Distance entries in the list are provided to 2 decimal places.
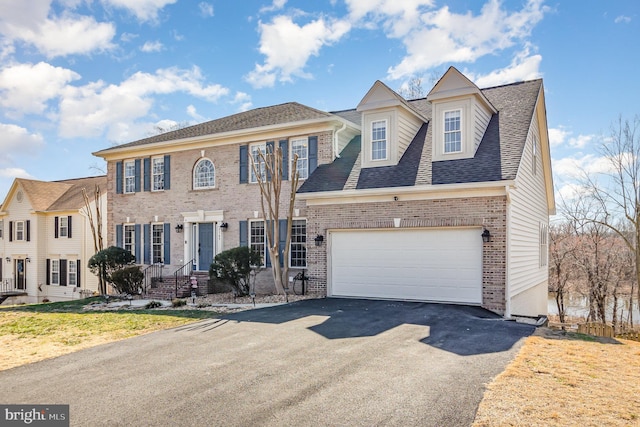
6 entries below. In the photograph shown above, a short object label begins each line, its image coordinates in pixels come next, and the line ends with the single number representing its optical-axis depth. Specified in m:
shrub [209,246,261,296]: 15.02
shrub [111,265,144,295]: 17.66
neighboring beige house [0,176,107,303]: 26.92
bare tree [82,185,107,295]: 19.62
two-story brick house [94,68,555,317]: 12.14
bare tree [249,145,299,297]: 15.29
